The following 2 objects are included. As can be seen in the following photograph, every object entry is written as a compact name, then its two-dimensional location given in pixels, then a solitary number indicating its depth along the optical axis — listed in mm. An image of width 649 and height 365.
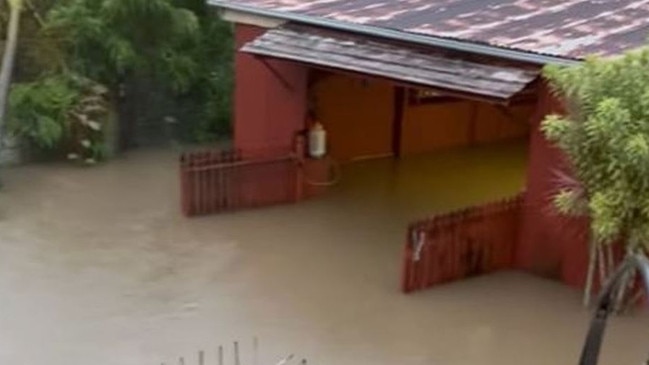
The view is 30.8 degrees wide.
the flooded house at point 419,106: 12578
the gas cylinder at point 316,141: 15445
